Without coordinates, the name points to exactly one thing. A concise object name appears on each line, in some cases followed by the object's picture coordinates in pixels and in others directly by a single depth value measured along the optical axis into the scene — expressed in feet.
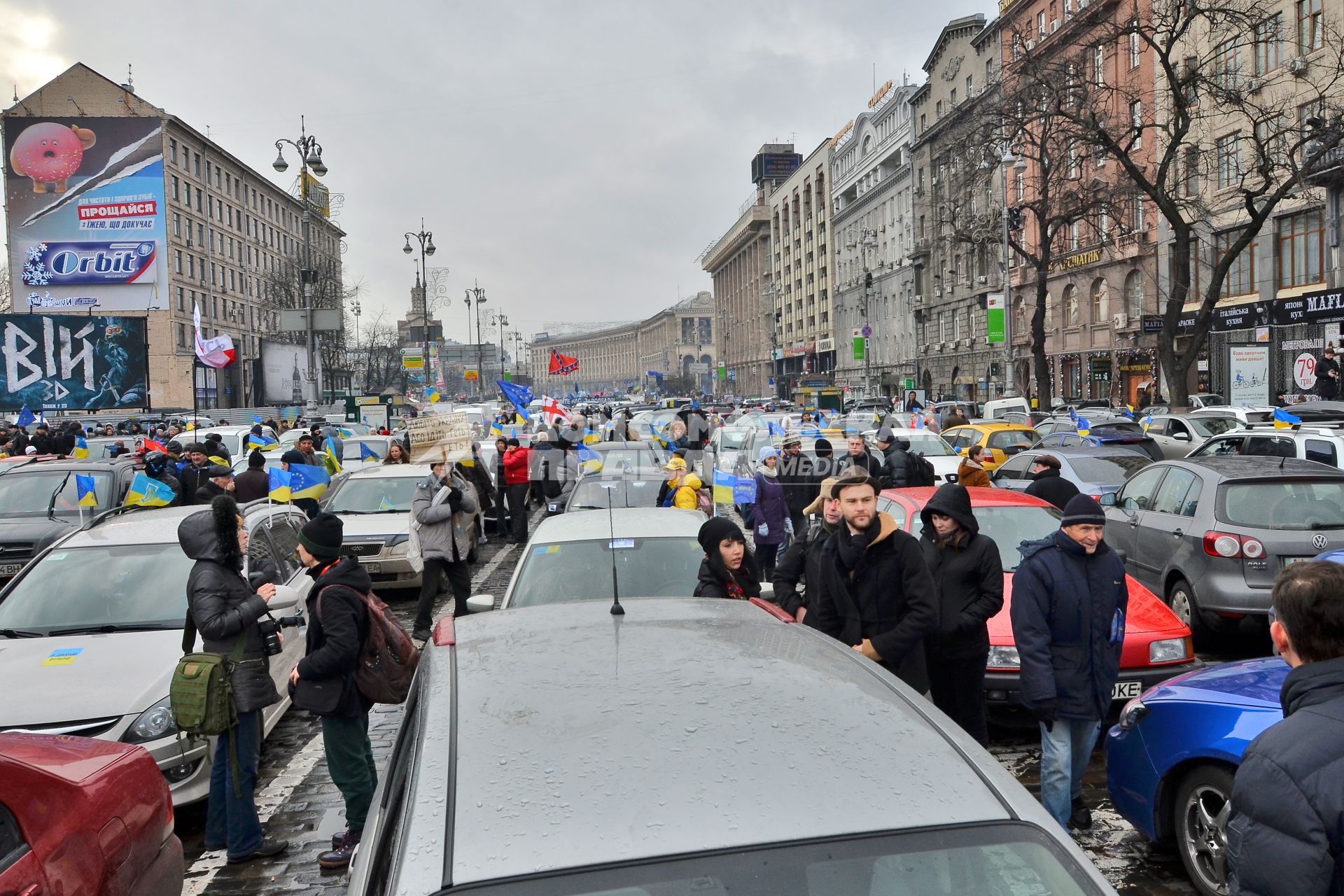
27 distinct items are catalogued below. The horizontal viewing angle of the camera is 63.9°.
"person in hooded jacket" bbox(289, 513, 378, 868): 16.52
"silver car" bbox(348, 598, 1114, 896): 5.99
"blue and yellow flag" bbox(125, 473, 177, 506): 35.37
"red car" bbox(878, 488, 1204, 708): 22.67
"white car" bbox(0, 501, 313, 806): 18.25
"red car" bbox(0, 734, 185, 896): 10.69
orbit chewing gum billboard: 219.82
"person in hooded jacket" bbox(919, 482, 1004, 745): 17.71
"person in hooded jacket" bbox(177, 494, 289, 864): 17.57
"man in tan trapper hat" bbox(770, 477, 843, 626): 19.35
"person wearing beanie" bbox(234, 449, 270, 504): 40.47
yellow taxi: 71.61
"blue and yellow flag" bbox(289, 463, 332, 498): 42.22
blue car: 14.34
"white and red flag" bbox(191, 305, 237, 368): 79.15
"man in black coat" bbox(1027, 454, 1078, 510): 34.09
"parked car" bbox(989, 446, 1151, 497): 44.16
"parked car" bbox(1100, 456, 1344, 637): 28.07
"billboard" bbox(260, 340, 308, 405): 185.16
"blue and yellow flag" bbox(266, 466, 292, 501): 38.53
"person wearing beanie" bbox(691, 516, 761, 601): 20.45
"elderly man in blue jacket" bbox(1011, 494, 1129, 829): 16.55
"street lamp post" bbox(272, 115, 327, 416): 96.02
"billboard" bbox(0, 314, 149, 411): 134.82
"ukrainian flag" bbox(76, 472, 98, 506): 40.42
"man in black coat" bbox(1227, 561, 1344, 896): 7.98
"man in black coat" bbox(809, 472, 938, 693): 16.12
